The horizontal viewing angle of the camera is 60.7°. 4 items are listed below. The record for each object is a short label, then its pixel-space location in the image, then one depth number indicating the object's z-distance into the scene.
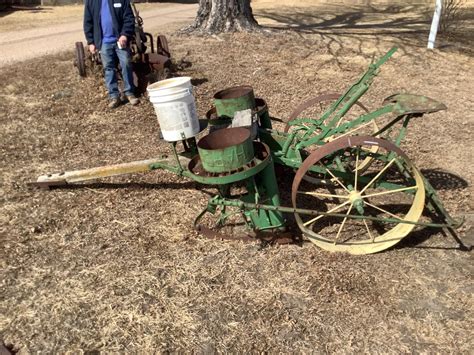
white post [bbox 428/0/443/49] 7.44
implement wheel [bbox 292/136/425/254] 2.95
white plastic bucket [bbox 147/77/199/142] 3.17
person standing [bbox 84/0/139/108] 5.64
